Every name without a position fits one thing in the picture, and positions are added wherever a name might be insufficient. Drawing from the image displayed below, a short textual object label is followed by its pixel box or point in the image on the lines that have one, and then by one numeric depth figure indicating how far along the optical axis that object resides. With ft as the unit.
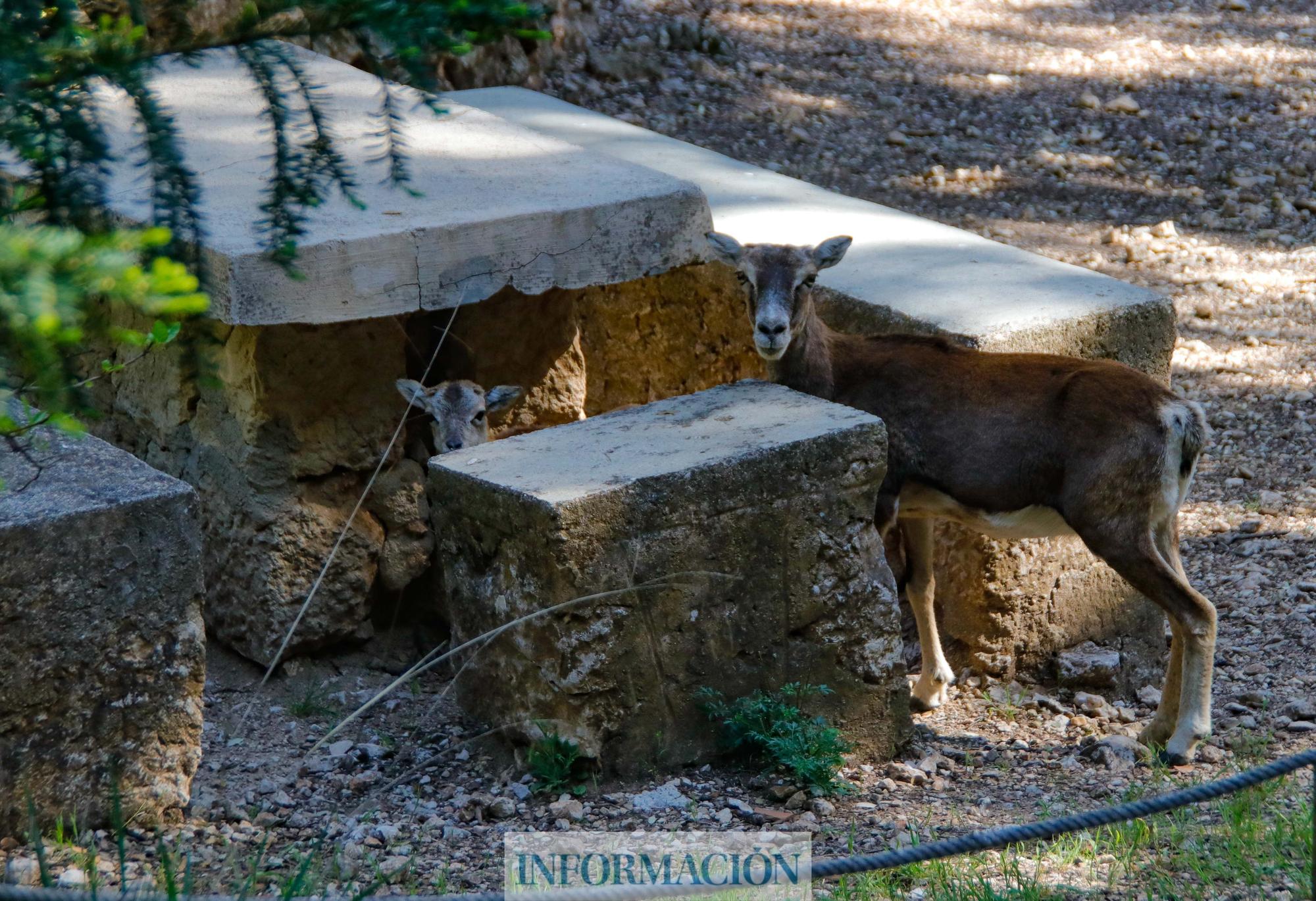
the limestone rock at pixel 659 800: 32.63
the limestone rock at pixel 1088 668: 41.83
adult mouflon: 35.70
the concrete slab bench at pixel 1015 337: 40.57
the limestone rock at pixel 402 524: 43.19
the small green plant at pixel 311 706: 39.93
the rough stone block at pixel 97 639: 28.99
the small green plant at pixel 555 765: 33.27
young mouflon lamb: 40.81
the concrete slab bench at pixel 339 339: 38.55
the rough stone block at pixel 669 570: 32.40
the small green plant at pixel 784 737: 33.45
